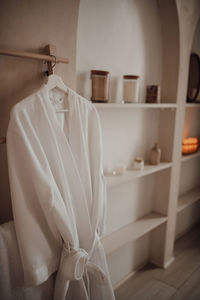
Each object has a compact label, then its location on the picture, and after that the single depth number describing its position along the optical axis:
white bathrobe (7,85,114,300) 1.07
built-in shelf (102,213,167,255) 1.86
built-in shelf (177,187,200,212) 2.54
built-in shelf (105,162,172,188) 1.69
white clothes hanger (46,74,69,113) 1.18
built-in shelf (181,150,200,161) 2.42
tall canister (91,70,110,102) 1.53
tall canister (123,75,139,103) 1.76
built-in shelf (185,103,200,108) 2.32
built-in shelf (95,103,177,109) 1.53
